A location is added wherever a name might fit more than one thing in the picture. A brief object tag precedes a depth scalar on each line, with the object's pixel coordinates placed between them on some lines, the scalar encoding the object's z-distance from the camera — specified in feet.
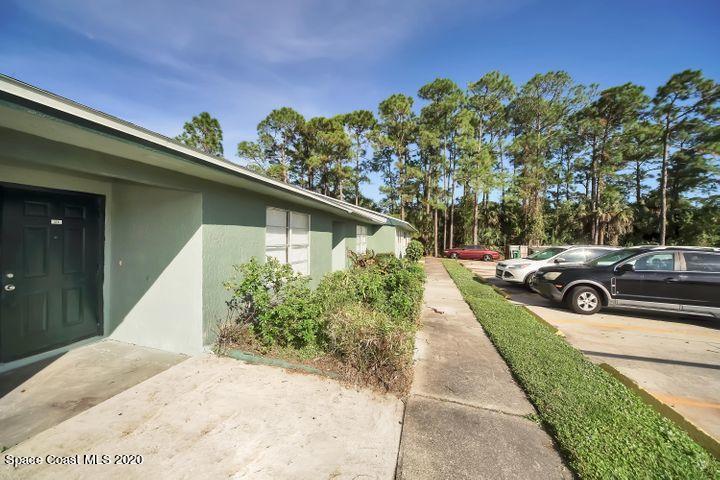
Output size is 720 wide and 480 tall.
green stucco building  10.28
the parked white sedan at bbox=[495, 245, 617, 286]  29.63
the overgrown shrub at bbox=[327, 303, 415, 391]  10.80
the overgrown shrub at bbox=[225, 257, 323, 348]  13.04
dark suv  18.38
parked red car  72.02
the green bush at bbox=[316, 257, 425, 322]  16.17
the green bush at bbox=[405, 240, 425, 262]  59.00
